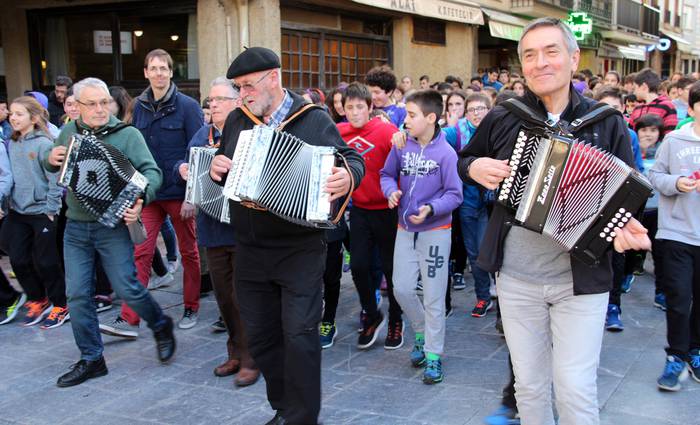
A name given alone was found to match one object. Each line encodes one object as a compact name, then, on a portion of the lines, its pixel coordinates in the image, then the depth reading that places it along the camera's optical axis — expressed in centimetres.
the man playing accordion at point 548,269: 293
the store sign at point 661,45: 3145
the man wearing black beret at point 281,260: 358
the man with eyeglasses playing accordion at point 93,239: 463
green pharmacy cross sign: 1396
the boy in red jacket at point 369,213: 504
